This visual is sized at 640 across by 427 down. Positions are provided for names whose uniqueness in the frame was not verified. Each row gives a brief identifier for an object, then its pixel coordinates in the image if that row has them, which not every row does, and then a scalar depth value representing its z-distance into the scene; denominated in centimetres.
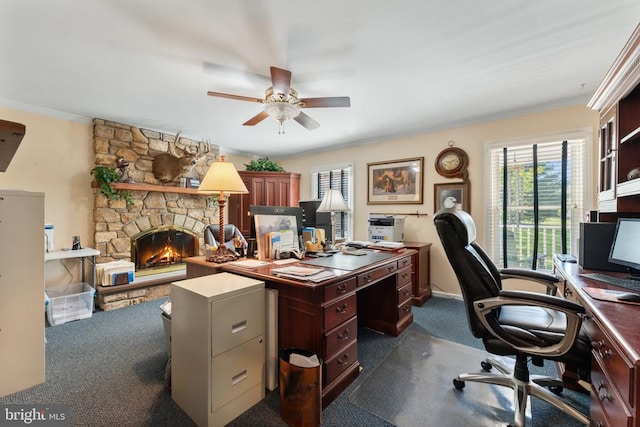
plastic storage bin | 281
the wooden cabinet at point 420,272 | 335
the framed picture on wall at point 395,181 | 395
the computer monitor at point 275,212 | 227
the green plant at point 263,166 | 495
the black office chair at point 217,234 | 356
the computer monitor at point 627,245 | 167
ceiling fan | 211
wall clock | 353
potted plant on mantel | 338
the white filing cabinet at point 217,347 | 140
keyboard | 153
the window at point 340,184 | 474
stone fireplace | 349
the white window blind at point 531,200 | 294
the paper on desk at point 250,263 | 196
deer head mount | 399
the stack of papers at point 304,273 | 161
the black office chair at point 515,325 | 134
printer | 368
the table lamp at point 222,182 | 207
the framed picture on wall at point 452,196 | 351
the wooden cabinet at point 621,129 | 163
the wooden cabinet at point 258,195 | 483
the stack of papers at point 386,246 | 278
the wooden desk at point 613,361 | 83
